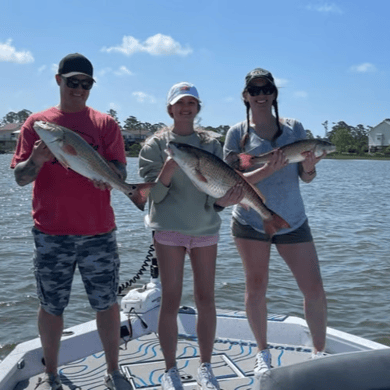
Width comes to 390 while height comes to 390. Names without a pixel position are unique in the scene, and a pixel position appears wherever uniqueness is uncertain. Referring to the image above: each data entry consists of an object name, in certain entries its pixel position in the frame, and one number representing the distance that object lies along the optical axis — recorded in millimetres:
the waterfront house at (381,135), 112062
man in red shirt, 3500
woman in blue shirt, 3814
